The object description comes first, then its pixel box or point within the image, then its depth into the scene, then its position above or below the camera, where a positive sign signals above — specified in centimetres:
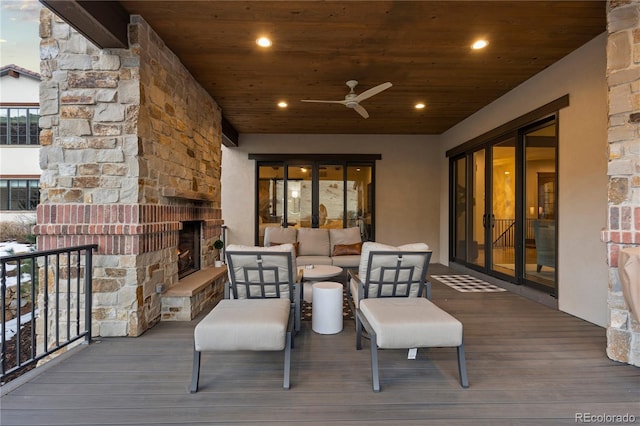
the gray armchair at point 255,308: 199 -74
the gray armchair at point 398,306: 201 -74
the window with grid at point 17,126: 881 +251
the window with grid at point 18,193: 845 +51
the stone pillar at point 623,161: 238 +40
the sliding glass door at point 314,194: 750 +43
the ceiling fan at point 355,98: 382 +150
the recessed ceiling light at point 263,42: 326 +185
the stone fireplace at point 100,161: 285 +48
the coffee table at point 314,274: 382 -81
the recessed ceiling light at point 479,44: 331 +185
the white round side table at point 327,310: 302 -98
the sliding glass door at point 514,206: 415 +8
